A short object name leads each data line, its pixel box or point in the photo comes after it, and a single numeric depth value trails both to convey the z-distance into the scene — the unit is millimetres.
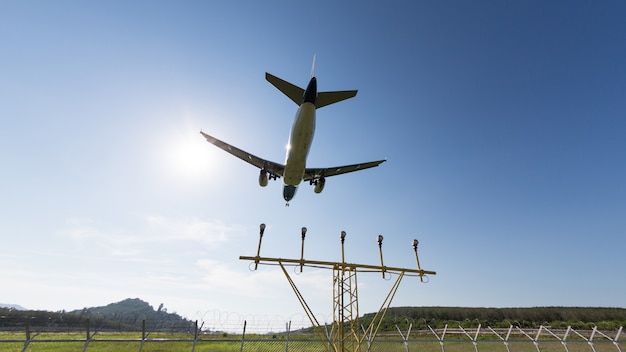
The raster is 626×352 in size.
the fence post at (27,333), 11832
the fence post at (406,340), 15417
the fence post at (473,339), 15809
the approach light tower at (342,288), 8203
